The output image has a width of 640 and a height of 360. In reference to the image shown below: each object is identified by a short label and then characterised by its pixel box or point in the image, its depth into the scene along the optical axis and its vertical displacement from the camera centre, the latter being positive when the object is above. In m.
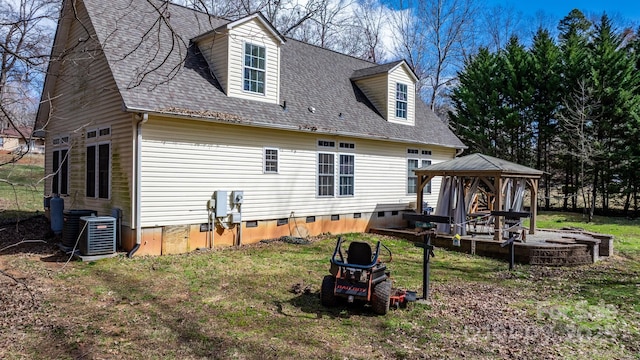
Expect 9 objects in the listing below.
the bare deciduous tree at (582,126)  20.88 +3.02
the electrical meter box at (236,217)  11.03 -1.01
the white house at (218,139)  9.72 +1.12
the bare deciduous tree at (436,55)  30.94 +9.81
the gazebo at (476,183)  12.03 -0.01
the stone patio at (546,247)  10.82 -1.74
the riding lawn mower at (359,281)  6.06 -1.48
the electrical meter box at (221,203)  10.63 -0.61
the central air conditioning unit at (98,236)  8.80 -1.24
